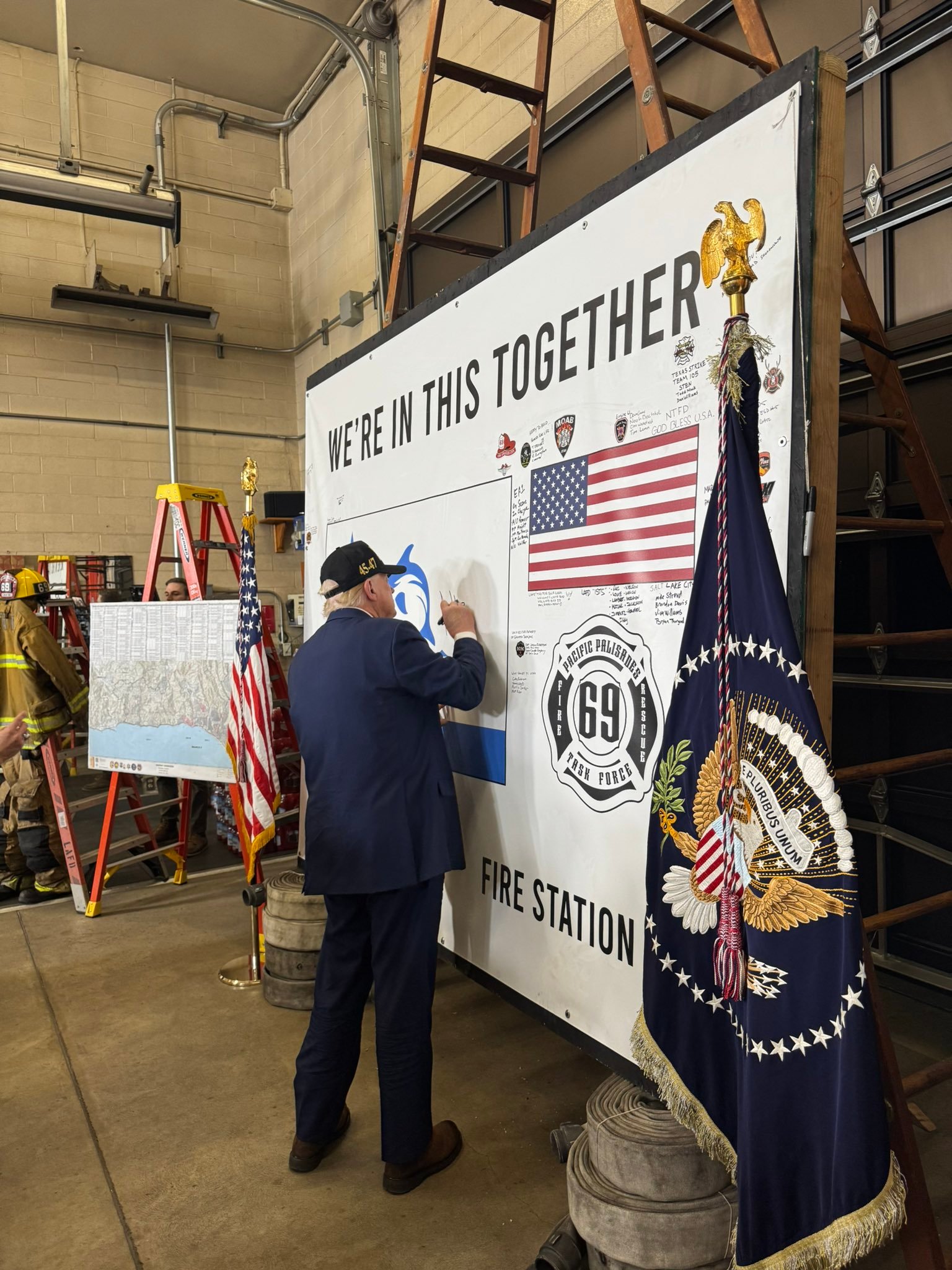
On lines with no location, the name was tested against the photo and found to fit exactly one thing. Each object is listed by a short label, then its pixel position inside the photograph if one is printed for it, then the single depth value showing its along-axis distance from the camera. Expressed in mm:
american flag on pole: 3445
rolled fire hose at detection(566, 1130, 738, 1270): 1672
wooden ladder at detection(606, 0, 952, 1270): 1714
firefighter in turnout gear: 4559
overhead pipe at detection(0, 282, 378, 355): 6902
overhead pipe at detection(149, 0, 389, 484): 6016
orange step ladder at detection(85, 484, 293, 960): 4453
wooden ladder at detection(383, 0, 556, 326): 2893
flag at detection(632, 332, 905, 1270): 1278
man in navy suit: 2203
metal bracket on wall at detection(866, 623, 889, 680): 3035
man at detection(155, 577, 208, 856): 5431
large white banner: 1759
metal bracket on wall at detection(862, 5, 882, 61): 2801
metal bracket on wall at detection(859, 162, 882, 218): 2846
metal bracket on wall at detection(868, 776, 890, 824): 3078
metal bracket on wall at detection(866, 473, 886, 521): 2908
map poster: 4312
